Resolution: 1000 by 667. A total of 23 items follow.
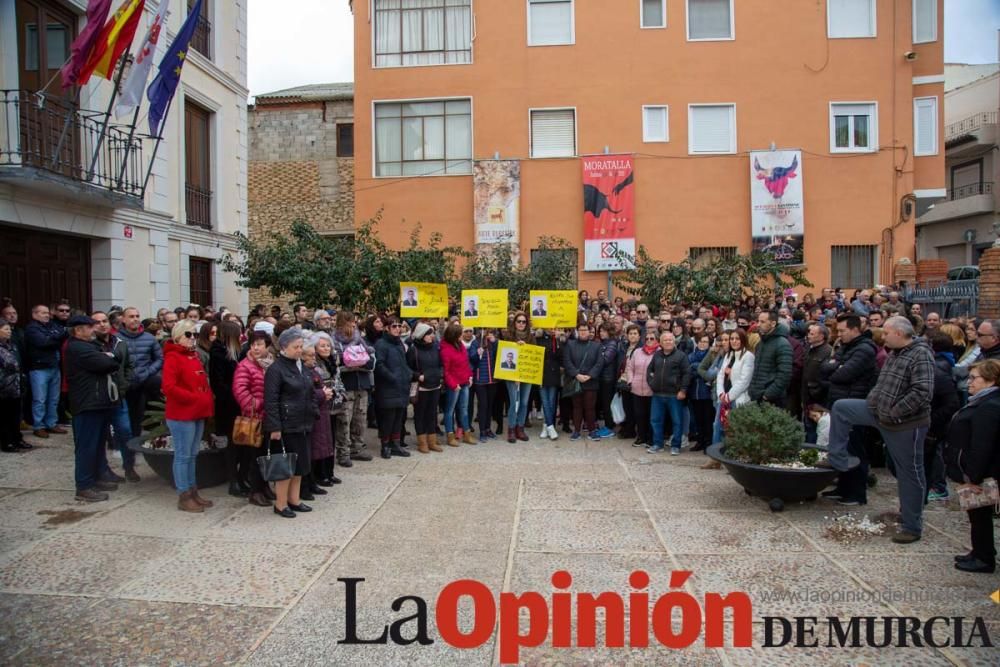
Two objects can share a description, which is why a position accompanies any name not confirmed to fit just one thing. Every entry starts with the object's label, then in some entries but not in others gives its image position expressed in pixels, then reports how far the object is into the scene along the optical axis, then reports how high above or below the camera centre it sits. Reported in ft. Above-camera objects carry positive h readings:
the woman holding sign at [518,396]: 35.70 -3.93
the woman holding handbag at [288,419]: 21.36 -3.06
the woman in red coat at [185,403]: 21.75 -2.53
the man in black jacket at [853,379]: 23.24 -2.21
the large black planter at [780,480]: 21.71 -5.20
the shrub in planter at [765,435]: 22.53 -3.85
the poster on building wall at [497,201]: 72.59 +12.23
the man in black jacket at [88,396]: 22.89 -2.38
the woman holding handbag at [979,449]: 17.25 -3.39
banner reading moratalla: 71.72 +11.11
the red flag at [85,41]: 35.55 +14.42
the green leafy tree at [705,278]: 49.21 +2.76
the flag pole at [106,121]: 38.42 +11.66
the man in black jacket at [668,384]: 32.12 -3.09
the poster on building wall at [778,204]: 70.49 +11.39
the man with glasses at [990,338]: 23.58 -0.81
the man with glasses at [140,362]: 28.25 -1.60
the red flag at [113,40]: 36.37 +14.90
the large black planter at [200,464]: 24.14 -4.99
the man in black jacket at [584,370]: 35.68 -2.64
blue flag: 41.06 +14.71
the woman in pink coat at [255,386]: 22.15 -2.04
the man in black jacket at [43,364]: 32.24 -1.89
